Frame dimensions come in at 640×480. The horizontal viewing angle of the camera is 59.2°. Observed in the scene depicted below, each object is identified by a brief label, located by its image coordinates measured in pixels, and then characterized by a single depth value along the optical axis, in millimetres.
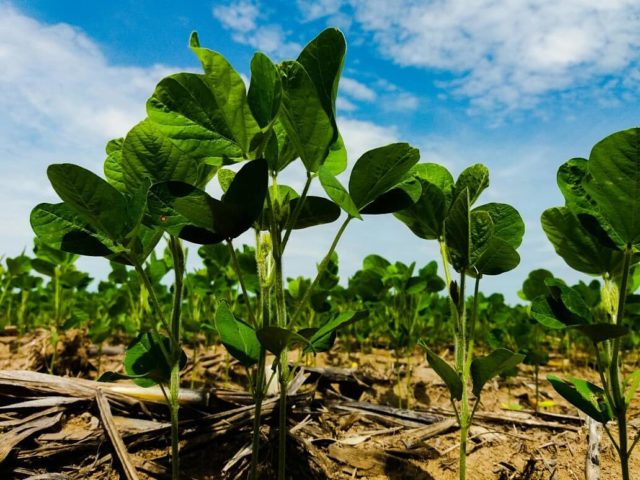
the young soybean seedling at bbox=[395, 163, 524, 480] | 300
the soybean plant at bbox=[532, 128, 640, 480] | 259
